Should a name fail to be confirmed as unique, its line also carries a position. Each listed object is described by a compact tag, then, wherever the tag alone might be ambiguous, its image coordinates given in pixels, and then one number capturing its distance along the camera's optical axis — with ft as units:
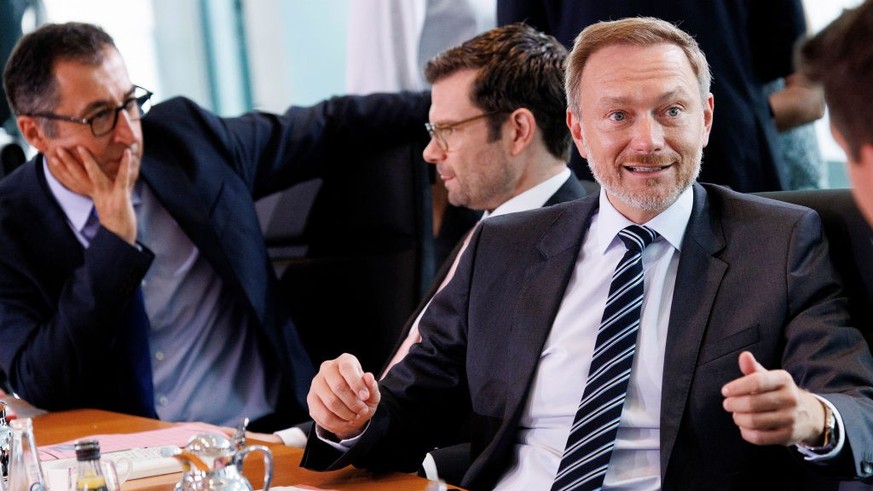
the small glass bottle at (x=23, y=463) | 10.11
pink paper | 11.23
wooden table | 10.45
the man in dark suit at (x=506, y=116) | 12.50
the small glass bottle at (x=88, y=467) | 9.73
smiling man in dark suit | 10.24
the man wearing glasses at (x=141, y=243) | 12.70
